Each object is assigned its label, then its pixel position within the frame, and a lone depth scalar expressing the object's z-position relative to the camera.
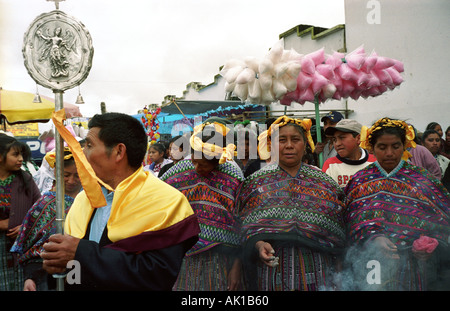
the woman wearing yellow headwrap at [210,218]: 3.12
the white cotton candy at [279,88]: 3.55
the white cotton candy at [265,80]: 3.49
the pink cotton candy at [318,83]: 3.78
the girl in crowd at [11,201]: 3.74
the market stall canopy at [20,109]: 6.06
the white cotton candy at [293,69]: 3.52
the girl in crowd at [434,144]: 5.91
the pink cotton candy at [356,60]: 3.86
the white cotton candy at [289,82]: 3.61
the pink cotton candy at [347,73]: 3.88
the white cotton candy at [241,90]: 3.61
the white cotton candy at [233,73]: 3.56
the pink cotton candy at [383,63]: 3.97
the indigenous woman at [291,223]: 2.89
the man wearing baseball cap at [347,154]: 3.93
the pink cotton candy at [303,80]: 3.72
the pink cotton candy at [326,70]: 3.88
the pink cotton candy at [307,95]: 3.81
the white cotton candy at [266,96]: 3.58
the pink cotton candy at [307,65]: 3.72
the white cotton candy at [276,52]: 3.46
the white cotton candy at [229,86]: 3.64
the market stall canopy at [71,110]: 6.35
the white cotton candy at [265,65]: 3.42
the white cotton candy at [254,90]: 3.55
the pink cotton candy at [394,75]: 4.11
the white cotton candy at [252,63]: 3.53
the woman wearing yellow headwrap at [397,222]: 2.82
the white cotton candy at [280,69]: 3.49
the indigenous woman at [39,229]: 3.09
